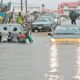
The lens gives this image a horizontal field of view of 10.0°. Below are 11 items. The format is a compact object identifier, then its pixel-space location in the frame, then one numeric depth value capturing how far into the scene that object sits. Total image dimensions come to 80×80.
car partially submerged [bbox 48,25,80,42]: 25.92
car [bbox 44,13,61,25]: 53.79
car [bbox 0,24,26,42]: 31.07
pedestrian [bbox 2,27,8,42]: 31.20
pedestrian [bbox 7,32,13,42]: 31.16
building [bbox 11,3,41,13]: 90.00
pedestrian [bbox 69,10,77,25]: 46.51
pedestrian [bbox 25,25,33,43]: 30.30
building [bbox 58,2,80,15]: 122.53
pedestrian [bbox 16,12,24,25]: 41.85
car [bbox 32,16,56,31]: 45.88
